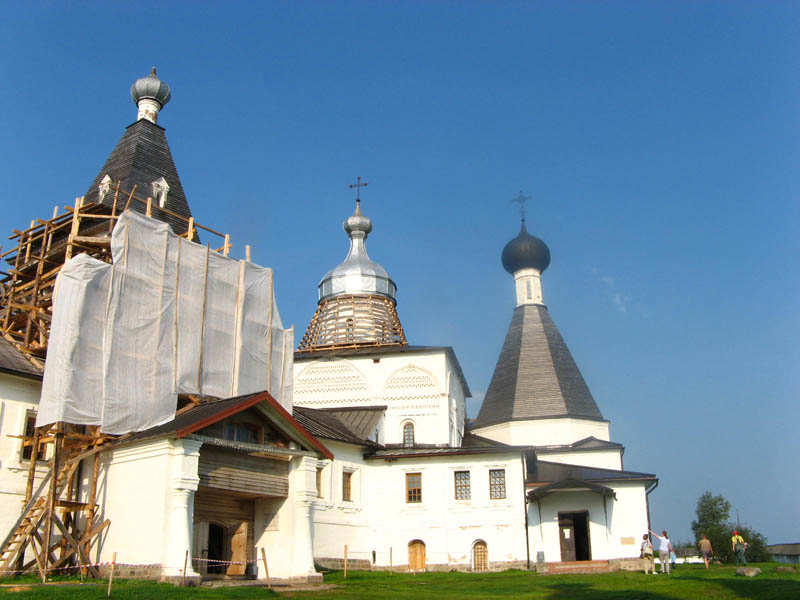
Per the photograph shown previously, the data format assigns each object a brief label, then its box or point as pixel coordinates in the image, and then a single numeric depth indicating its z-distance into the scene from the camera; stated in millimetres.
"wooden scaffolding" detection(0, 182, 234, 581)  18969
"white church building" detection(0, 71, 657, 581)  19688
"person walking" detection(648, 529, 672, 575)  21750
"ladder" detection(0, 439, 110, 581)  18578
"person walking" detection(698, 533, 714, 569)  23812
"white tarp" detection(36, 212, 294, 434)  20500
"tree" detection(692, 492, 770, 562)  40438
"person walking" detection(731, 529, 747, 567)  23683
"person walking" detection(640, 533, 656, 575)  21920
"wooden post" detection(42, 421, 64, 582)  18705
